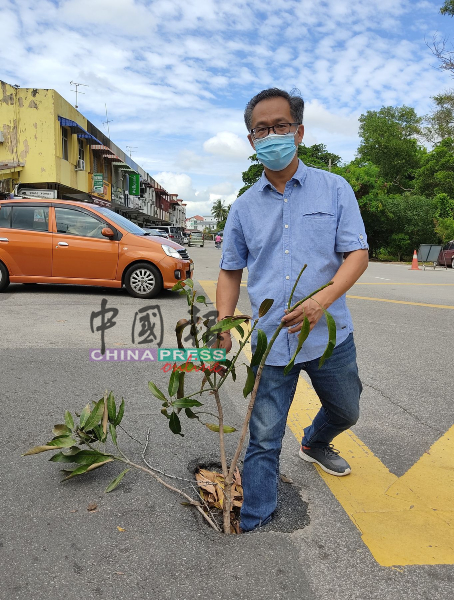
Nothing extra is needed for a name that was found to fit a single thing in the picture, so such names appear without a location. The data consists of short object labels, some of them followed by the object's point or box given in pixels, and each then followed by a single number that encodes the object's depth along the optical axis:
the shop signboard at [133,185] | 44.75
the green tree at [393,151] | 47.19
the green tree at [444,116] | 29.50
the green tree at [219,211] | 135.00
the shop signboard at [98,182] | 30.86
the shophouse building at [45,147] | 23.73
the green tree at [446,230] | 31.45
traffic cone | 22.83
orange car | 8.84
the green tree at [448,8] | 25.06
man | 2.17
